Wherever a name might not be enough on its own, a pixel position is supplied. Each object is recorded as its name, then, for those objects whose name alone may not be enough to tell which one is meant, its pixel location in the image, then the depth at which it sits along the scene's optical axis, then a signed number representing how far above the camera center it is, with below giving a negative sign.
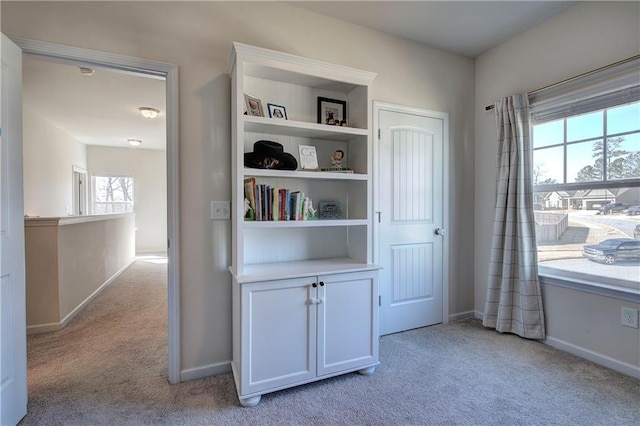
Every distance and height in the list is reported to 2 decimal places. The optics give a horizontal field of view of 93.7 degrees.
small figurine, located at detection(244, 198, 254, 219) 1.93 -0.02
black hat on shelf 1.95 +0.33
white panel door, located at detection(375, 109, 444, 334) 2.69 -0.11
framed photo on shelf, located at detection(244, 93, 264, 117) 1.98 +0.68
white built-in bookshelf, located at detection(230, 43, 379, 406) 1.80 -0.31
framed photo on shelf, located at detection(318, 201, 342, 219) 2.30 -0.02
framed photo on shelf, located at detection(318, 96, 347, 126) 2.29 +0.75
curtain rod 1.98 +0.97
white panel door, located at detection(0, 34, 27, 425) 1.51 -0.21
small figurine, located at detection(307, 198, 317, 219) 2.10 -0.02
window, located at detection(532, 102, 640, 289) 2.06 +0.11
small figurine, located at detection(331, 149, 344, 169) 2.24 +0.37
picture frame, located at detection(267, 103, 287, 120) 2.09 +0.68
